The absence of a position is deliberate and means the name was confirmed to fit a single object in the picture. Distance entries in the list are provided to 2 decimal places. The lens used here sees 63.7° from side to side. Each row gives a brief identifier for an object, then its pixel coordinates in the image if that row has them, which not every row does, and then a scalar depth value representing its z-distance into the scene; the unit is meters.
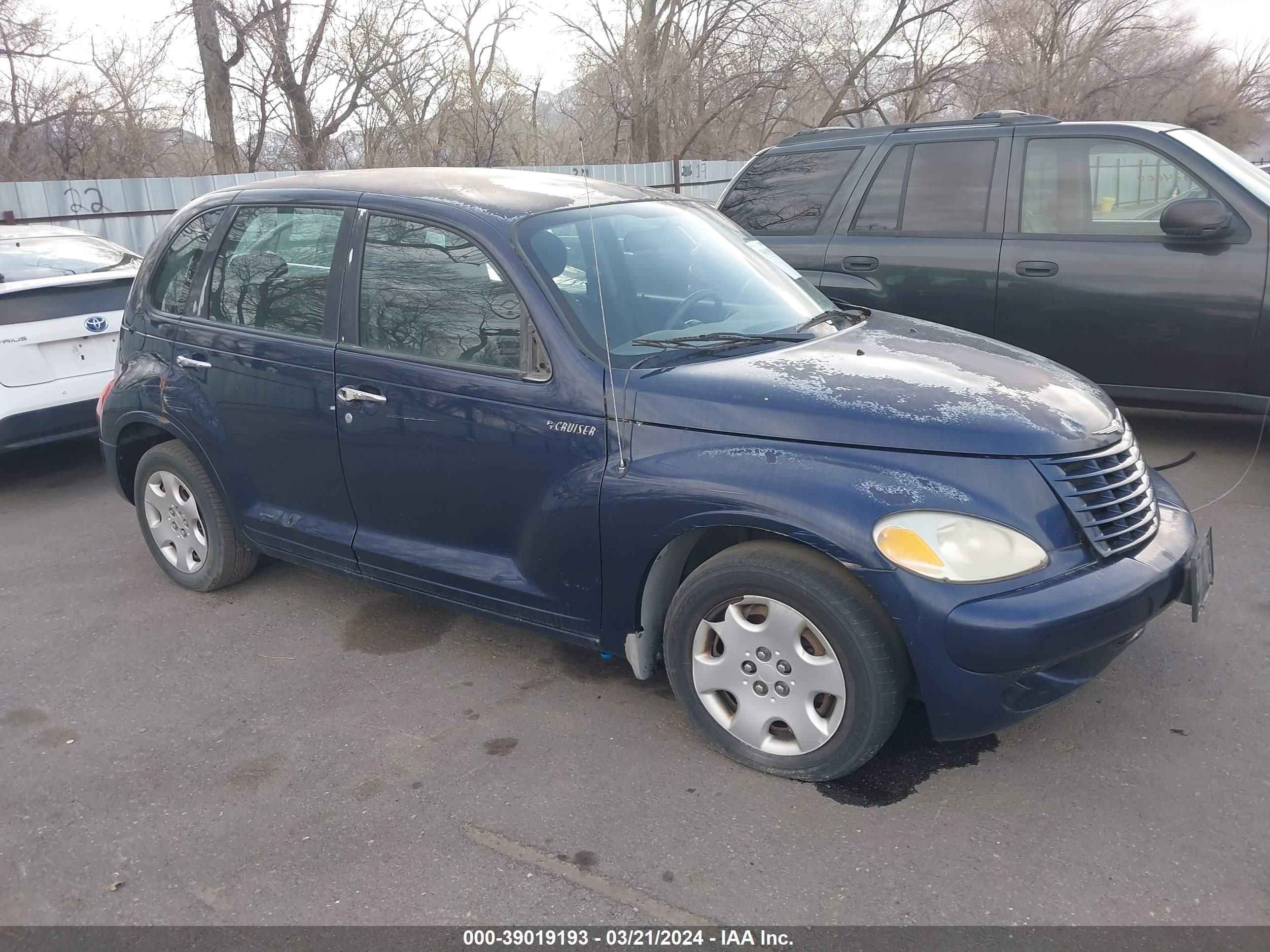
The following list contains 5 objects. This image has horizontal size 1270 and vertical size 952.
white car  6.05
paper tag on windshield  4.30
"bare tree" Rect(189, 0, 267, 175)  17.98
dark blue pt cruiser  2.81
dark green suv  5.37
